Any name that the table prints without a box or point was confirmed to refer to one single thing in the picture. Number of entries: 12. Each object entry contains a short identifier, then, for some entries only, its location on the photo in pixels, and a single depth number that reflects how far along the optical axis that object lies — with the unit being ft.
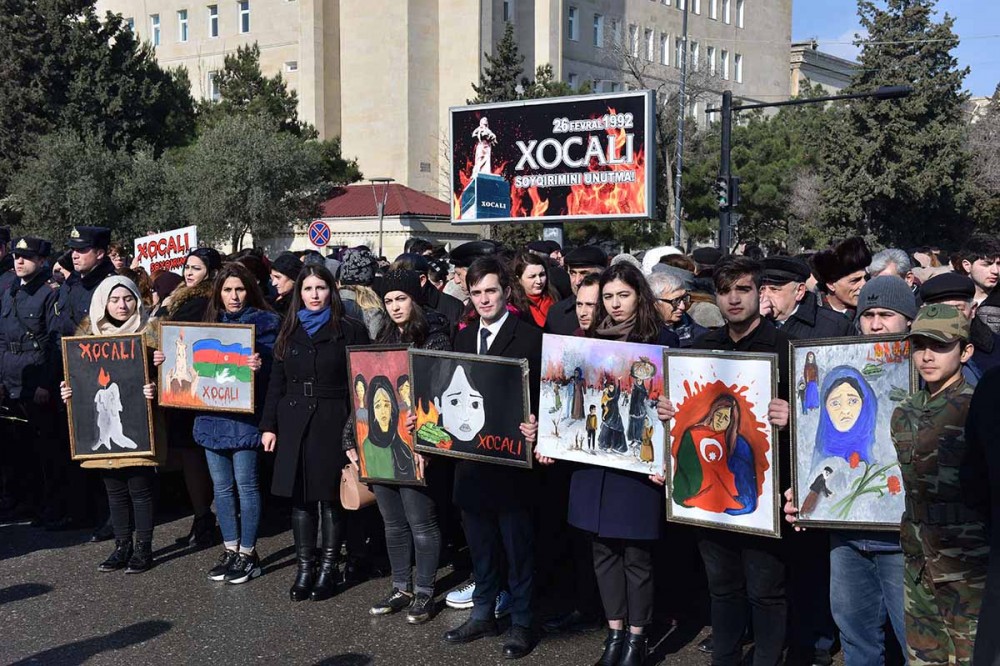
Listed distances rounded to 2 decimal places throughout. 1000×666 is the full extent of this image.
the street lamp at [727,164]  74.38
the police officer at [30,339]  27.84
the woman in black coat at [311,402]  21.53
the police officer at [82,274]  27.53
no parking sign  89.43
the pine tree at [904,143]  151.94
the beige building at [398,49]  197.88
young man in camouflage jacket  11.93
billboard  75.77
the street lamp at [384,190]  172.55
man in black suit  18.84
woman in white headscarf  23.61
